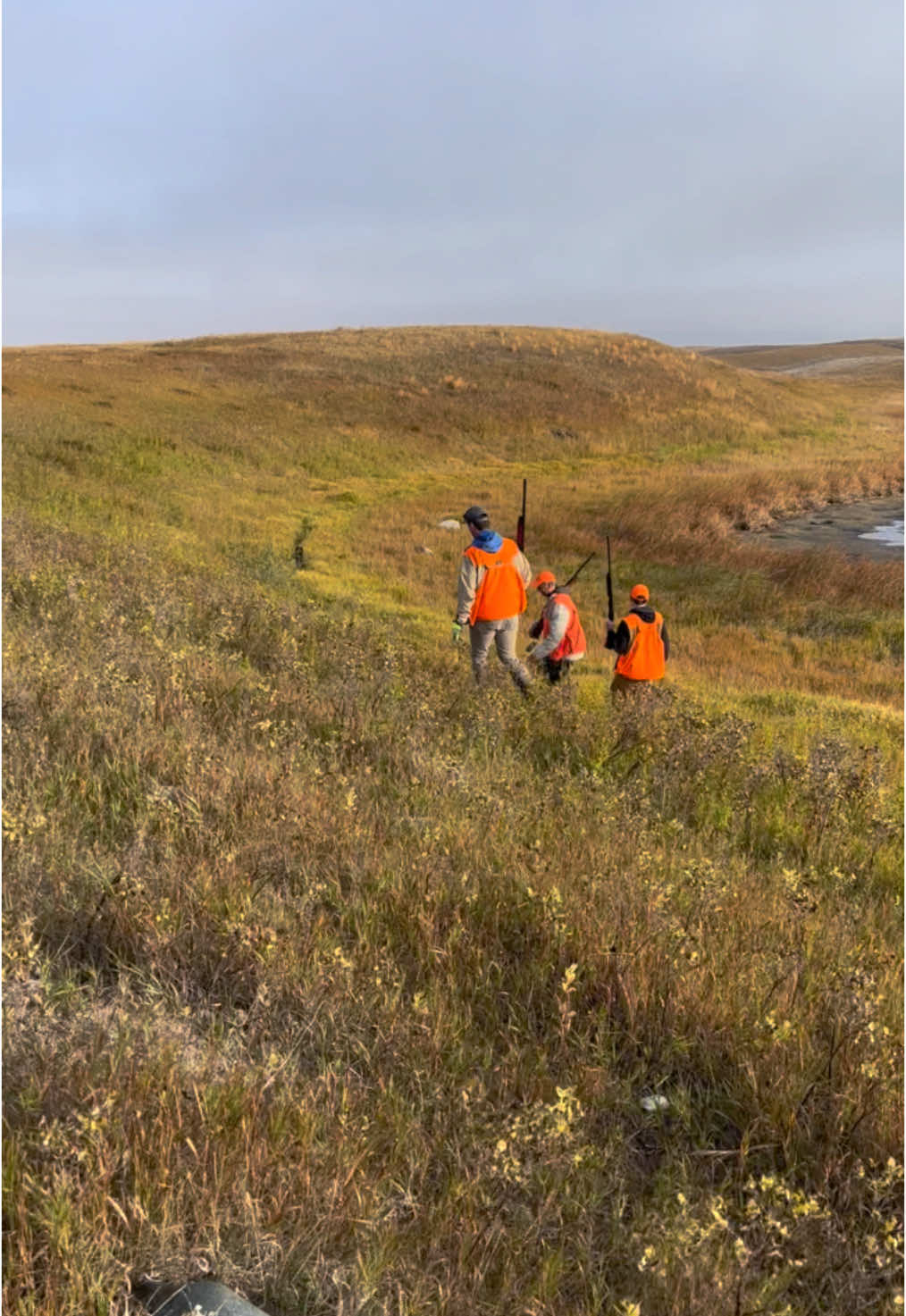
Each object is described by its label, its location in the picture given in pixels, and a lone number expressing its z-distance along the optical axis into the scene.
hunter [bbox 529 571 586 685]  10.01
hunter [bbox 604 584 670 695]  9.30
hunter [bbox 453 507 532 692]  9.83
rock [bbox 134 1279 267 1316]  1.87
